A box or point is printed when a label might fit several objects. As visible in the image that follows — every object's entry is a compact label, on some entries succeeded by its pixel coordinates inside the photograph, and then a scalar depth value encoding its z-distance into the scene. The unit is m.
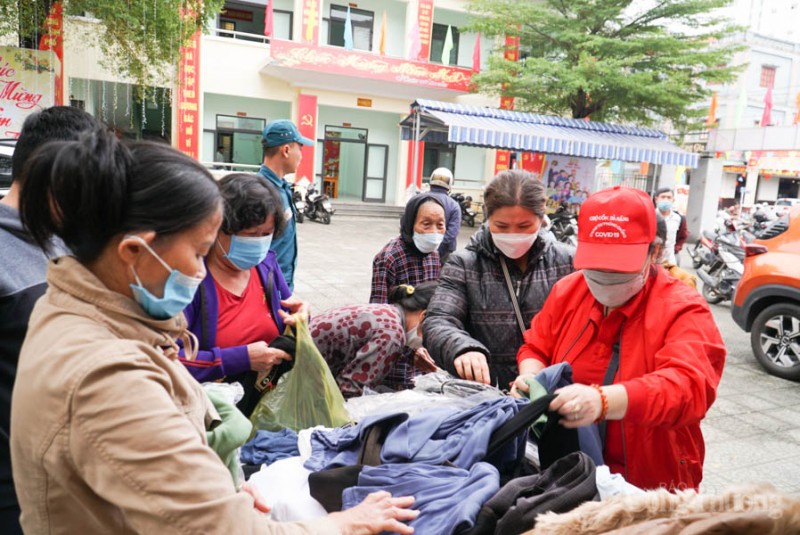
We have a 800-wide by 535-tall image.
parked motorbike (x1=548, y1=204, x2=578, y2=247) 14.43
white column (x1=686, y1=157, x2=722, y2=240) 17.75
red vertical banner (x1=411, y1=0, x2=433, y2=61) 21.25
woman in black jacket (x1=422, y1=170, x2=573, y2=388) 2.42
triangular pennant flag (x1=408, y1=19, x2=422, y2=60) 20.06
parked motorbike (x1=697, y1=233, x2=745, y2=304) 8.73
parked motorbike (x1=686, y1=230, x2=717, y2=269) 9.62
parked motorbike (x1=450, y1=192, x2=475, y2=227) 20.00
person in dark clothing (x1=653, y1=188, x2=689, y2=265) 8.34
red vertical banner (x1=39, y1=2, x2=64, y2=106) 11.95
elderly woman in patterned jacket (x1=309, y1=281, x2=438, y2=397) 2.63
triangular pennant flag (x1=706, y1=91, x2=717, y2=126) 19.41
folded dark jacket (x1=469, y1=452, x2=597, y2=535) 1.25
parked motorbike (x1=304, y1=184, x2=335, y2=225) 17.59
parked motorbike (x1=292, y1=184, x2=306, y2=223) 17.34
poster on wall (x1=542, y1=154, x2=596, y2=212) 18.56
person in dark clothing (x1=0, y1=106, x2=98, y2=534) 1.44
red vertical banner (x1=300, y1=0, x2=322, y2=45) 19.86
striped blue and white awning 13.53
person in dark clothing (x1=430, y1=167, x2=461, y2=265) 5.67
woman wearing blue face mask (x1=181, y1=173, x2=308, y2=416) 2.28
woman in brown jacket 0.92
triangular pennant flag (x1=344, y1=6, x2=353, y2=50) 19.22
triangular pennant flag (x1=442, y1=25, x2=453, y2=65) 20.17
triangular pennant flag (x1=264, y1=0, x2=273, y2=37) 18.31
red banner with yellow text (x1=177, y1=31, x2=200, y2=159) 18.81
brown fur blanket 0.75
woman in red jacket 1.58
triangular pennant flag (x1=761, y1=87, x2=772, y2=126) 21.61
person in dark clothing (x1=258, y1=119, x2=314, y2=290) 3.89
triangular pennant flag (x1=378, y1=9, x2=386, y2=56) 19.39
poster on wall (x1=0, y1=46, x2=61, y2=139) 11.86
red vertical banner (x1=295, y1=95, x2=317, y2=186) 20.23
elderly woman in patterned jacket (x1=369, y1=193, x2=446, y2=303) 3.79
